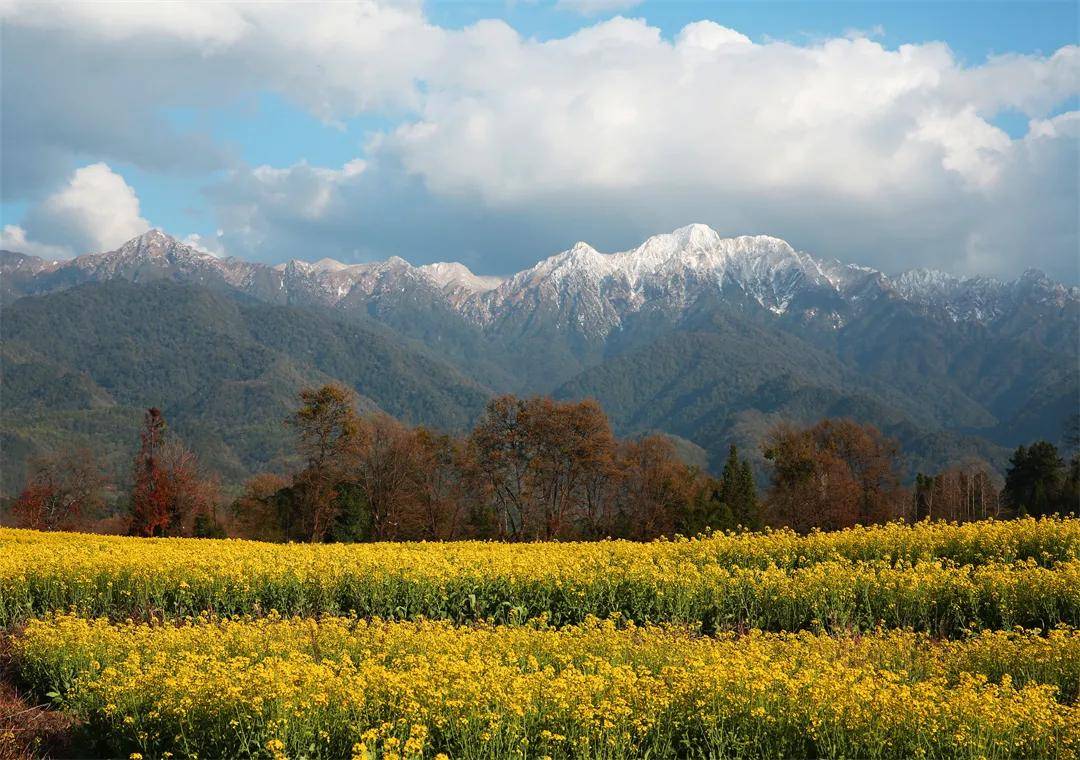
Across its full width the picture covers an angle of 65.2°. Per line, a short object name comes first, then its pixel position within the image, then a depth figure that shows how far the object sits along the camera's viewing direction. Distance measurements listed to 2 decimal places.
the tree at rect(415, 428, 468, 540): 64.56
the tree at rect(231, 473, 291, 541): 66.38
